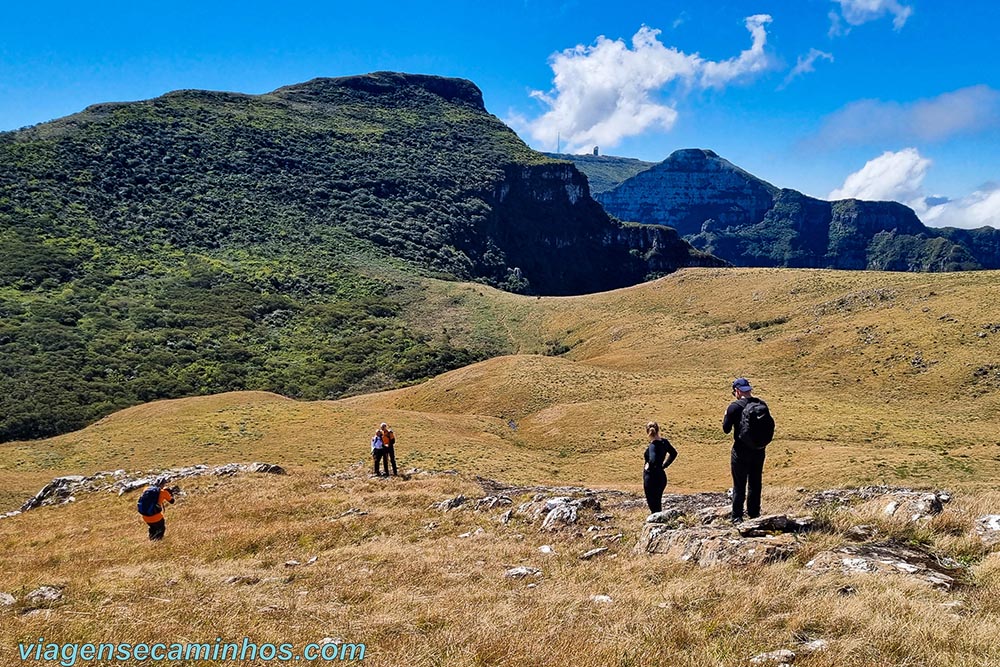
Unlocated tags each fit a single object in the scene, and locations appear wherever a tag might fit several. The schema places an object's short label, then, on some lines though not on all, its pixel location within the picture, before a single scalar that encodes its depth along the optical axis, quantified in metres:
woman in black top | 11.94
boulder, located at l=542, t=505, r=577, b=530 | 12.92
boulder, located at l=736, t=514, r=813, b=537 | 9.44
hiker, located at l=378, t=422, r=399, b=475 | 23.33
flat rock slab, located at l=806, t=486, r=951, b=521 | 10.27
